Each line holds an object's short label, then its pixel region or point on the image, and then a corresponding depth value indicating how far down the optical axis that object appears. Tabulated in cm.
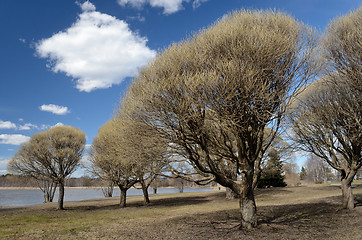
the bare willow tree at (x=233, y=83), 945
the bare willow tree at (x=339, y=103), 1248
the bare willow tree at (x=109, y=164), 2348
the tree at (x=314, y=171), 6562
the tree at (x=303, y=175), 8262
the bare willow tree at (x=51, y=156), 2553
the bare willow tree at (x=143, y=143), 1194
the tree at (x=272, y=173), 2982
